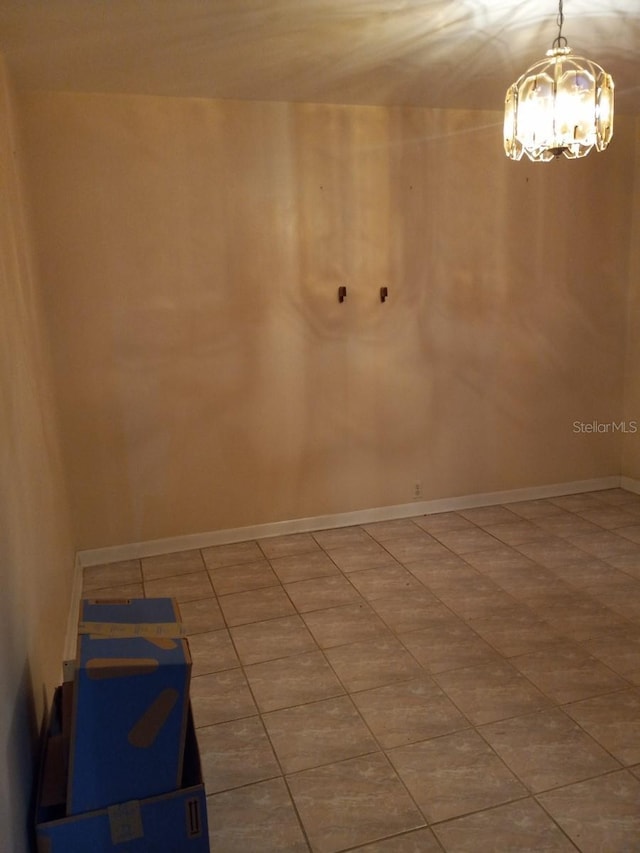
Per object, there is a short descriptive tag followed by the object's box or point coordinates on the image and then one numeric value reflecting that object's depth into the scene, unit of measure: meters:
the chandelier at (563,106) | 1.94
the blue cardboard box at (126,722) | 1.51
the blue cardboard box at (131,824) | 1.49
